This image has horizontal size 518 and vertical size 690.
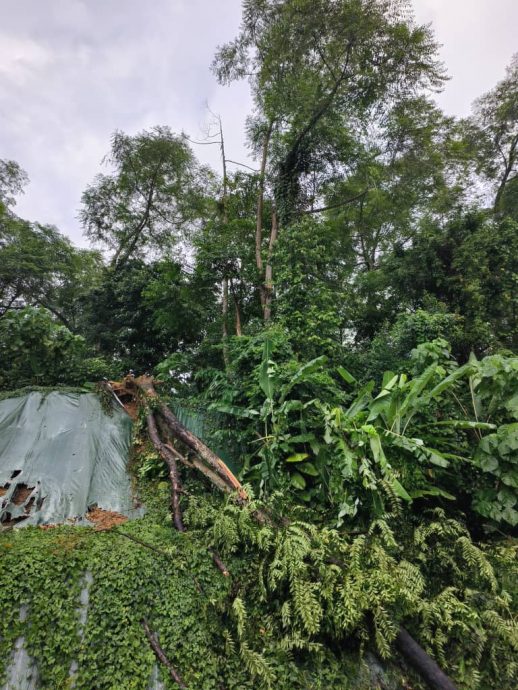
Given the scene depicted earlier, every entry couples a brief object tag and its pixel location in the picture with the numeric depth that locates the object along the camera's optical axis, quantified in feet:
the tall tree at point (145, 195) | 37.63
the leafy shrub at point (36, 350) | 18.01
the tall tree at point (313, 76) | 22.25
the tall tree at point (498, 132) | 32.60
